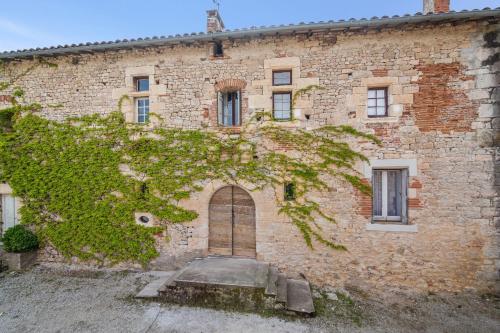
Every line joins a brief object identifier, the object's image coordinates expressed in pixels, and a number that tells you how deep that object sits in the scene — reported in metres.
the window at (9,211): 6.37
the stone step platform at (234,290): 4.24
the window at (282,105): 5.55
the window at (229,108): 5.75
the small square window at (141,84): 6.02
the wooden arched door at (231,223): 5.59
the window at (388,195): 5.25
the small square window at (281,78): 5.52
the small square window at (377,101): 5.27
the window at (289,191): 5.40
